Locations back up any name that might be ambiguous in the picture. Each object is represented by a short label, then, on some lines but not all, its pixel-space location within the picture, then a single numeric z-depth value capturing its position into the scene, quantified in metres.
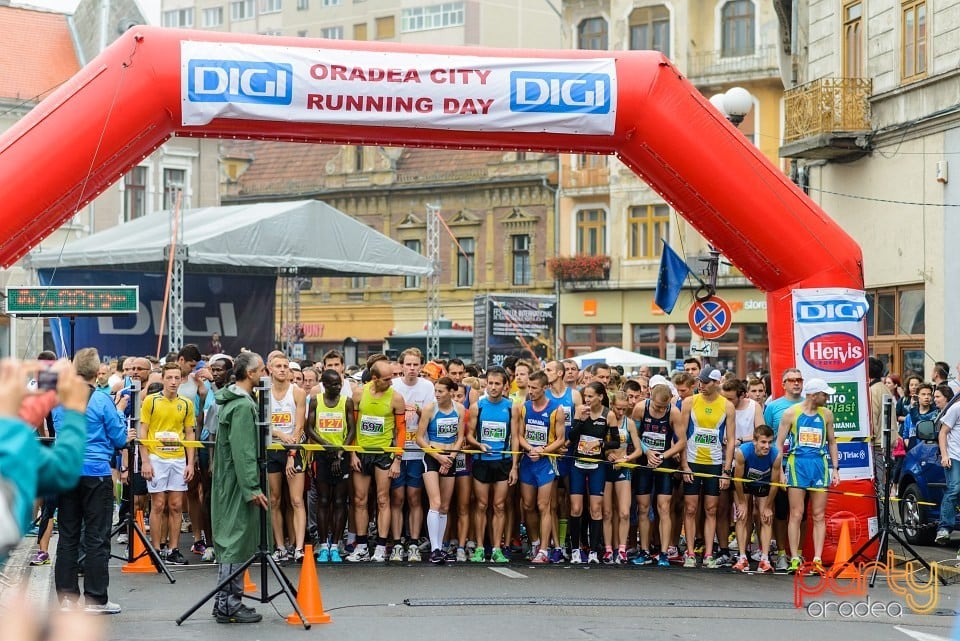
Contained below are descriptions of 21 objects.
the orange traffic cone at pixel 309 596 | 10.36
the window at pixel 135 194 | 51.66
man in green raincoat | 10.33
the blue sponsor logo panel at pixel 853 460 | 13.86
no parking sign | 18.86
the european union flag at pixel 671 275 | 19.25
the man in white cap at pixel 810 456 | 13.38
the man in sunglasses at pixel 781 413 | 13.63
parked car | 15.41
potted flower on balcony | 48.47
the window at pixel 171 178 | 52.22
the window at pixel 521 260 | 54.16
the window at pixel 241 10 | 73.38
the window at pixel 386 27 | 66.40
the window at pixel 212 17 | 75.56
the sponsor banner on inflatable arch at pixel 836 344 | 13.81
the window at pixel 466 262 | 56.22
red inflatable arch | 12.48
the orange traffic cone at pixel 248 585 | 11.30
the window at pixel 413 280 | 57.31
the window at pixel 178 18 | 77.38
